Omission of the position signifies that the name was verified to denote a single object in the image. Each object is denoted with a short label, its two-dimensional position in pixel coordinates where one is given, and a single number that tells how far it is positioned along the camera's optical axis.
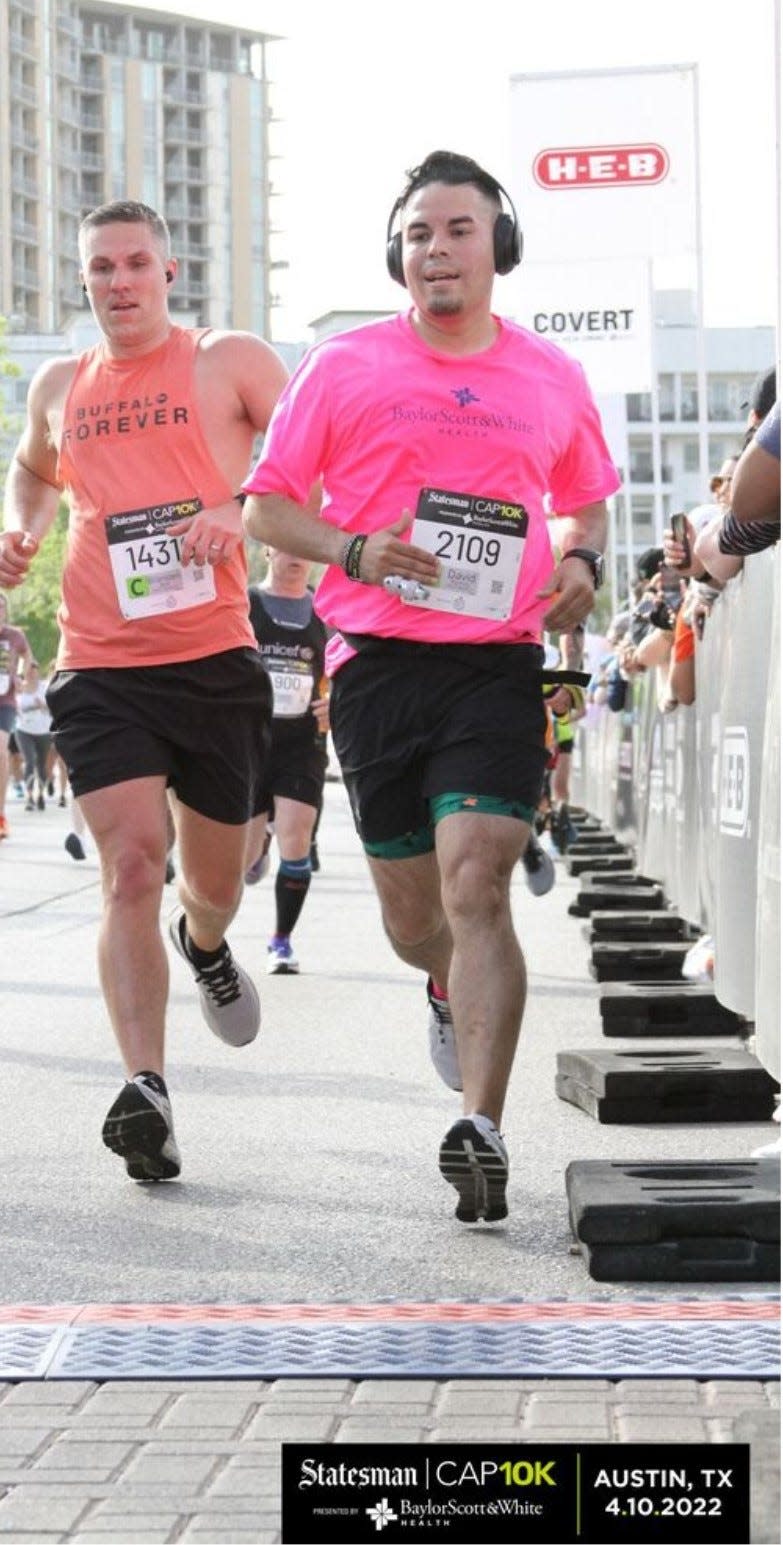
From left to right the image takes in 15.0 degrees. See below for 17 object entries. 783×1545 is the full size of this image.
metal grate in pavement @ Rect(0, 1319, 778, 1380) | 4.50
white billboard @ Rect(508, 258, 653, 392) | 19.22
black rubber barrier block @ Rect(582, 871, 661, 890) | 16.34
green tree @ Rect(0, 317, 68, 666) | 76.69
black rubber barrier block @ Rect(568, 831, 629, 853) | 21.57
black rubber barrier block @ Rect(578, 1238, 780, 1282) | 5.40
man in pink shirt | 6.18
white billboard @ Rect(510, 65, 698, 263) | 18.30
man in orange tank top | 6.78
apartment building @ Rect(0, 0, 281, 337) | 160.00
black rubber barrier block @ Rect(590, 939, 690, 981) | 11.61
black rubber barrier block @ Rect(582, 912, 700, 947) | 12.95
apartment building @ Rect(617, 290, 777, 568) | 132.62
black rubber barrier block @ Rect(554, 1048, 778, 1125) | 7.78
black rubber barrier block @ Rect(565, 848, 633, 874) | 18.42
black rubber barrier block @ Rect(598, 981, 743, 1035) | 9.79
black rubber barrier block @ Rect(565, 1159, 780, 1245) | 5.39
